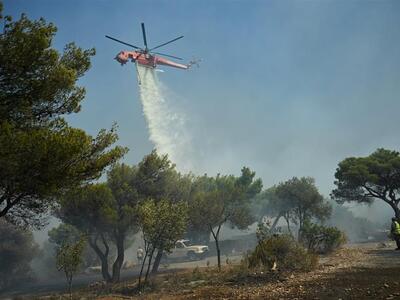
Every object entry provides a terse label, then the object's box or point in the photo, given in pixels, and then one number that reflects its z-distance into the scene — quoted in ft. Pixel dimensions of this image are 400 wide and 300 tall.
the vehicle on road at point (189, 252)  144.56
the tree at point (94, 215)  91.56
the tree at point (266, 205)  225.97
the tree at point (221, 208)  109.91
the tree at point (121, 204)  97.19
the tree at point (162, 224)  71.61
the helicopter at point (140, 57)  176.25
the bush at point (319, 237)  94.99
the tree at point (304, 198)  149.79
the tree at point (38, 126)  39.88
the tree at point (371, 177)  133.69
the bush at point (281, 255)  62.75
